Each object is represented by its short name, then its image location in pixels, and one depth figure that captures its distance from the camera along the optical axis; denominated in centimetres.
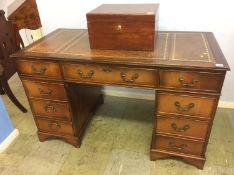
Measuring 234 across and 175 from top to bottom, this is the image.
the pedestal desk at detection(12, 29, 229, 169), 116
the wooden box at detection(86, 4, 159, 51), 122
